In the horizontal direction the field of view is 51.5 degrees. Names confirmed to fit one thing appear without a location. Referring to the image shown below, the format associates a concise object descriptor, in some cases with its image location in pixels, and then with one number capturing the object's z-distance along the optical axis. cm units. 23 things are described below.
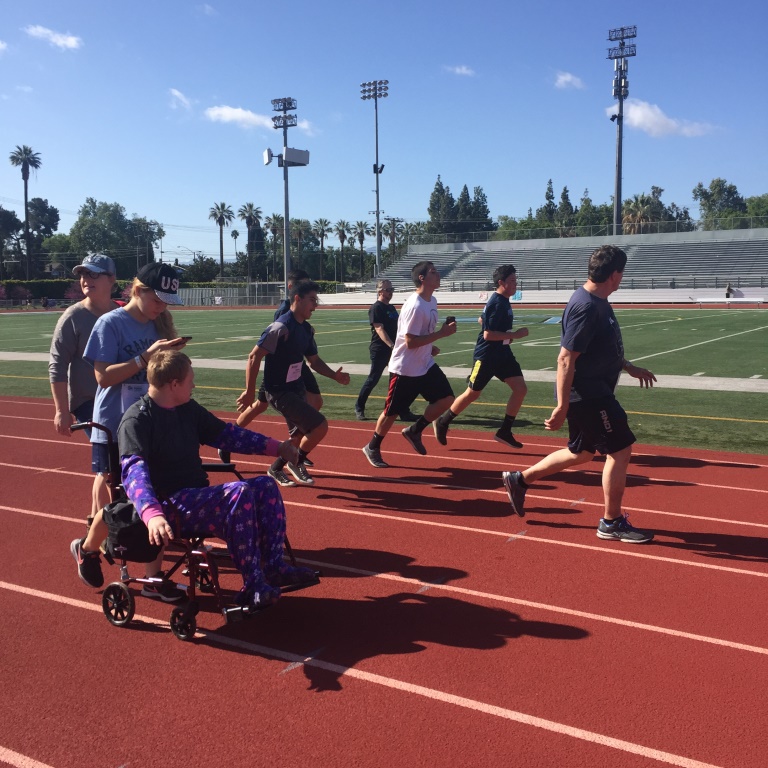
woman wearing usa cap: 473
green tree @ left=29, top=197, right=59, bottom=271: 13025
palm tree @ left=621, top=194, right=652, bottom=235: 10856
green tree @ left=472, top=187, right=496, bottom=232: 14012
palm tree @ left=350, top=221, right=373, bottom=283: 13888
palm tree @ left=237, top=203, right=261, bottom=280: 13175
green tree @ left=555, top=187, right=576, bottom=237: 12648
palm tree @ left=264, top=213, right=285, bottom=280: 13325
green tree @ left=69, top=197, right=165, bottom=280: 12792
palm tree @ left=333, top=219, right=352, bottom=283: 13525
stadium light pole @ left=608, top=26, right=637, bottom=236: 7394
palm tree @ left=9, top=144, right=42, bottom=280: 10381
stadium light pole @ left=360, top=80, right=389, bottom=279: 7369
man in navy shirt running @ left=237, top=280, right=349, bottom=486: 715
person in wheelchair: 408
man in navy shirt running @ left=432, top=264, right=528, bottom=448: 914
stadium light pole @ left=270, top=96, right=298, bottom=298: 6656
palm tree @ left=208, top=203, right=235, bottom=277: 13062
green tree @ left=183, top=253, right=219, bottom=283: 10269
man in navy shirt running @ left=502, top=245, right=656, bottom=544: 558
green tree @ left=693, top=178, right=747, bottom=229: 15052
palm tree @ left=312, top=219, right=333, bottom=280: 13550
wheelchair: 407
